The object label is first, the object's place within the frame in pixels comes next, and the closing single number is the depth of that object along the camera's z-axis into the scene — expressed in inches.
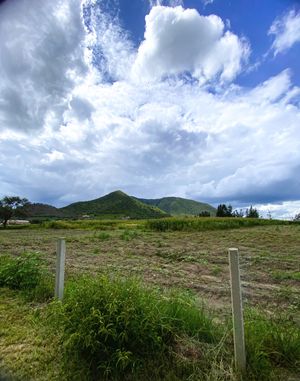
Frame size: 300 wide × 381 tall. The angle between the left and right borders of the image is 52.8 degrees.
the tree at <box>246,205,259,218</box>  1877.5
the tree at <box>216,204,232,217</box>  2160.6
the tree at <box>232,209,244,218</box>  1999.8
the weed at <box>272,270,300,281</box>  260.0
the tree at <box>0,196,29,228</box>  1961.7
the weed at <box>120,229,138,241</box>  661.3
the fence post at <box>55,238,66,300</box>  164.1
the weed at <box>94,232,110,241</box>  674.9
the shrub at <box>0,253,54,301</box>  192.4
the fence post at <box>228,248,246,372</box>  102.5
